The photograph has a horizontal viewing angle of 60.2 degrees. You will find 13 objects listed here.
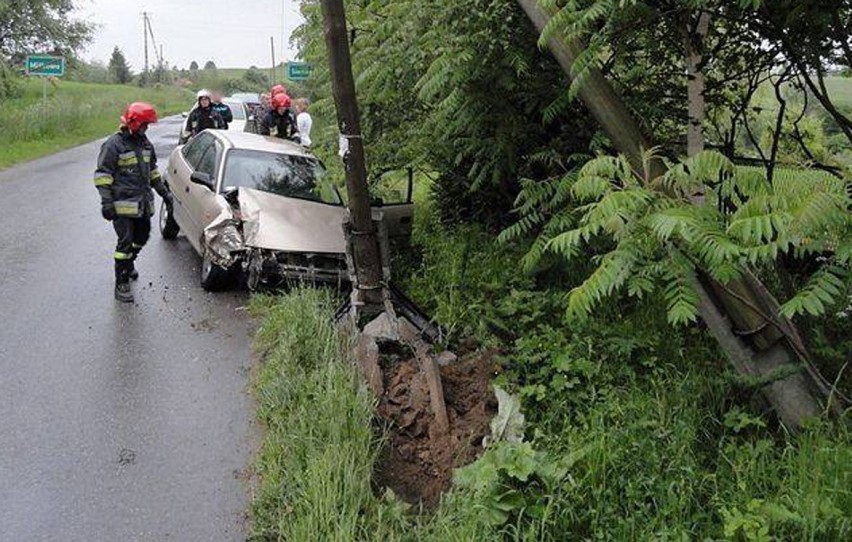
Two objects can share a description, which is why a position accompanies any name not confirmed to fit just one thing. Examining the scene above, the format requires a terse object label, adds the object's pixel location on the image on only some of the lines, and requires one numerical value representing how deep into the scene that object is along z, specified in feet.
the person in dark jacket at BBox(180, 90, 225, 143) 41.85
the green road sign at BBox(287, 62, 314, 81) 70.91
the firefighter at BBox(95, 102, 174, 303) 24.58
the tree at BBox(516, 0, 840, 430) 8.44
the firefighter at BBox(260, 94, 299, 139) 40.81
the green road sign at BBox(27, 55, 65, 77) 69.92
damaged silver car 25.44
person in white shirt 43.55
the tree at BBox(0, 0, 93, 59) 97.76
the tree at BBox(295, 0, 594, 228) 16.74
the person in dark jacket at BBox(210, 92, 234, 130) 44.35
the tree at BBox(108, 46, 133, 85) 252.42
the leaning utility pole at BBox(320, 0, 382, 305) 18.70
